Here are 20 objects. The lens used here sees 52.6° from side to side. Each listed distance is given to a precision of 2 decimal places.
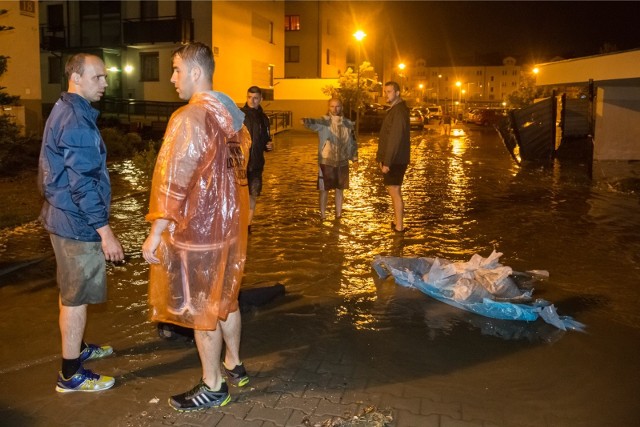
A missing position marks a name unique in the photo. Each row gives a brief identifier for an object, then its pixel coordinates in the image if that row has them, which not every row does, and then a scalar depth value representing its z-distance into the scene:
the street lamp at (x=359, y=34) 32.34
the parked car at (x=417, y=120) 42.38
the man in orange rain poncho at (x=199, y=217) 3.58
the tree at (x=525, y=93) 57.87
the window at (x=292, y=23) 48.59
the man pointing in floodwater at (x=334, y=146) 9.45
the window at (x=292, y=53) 48.97
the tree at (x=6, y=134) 9.08
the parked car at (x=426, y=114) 50.93
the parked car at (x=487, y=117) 51.70
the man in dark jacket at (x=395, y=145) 8.77
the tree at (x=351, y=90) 40.84
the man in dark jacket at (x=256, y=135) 8.40
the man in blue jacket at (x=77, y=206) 3.80
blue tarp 5.56
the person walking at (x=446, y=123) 39.71
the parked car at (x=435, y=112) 54.47
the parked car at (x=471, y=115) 56.18
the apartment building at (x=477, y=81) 141.12
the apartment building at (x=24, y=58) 20.83
